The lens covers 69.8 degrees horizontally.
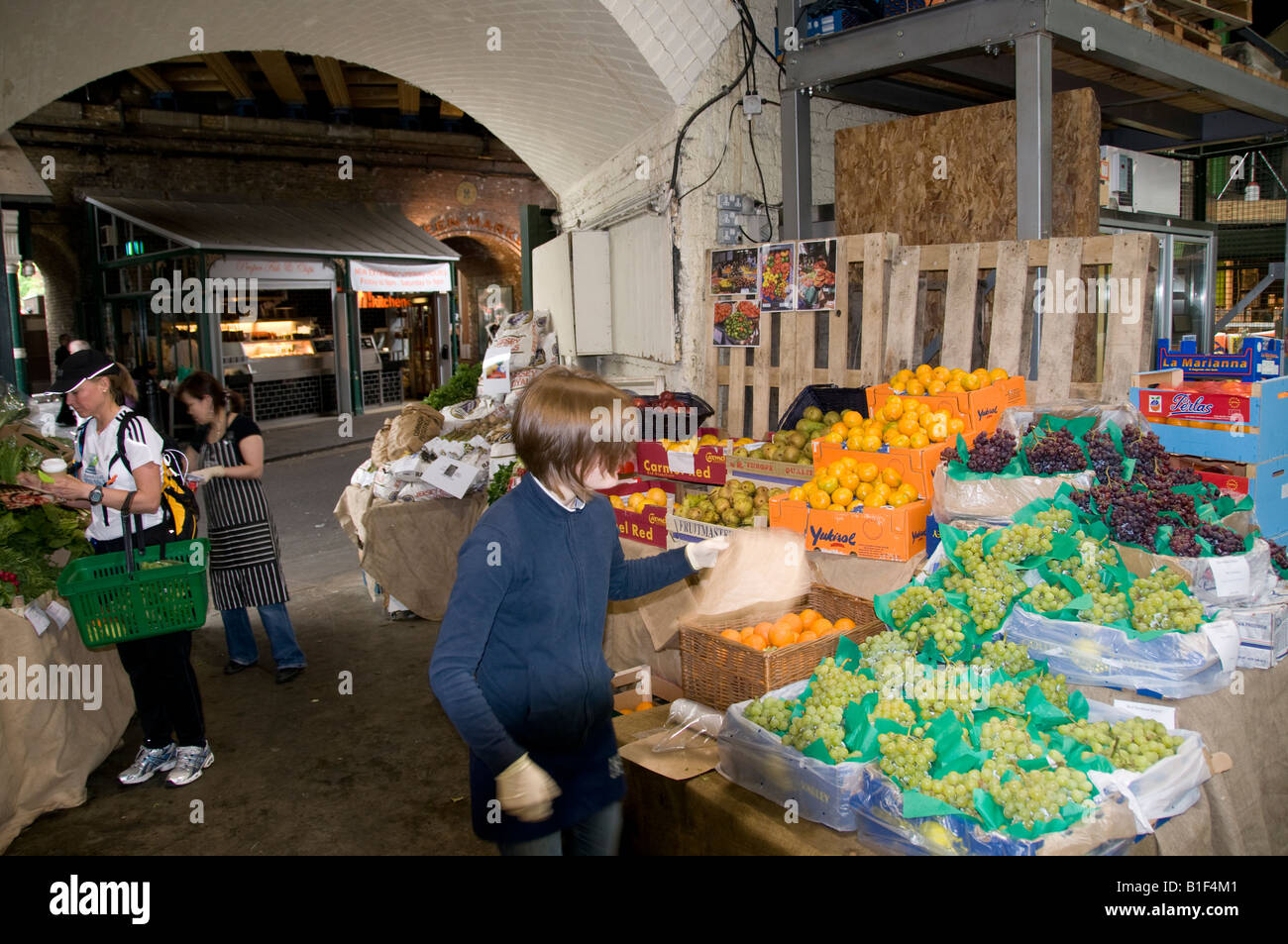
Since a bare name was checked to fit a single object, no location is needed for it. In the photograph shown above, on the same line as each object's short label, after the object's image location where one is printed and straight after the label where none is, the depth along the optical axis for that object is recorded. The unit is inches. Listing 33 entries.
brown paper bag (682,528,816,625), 158.2
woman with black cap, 155.3
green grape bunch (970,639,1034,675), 112.3
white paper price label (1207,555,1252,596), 116.6
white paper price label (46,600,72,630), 161.2
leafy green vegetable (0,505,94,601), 158.9
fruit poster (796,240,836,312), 218.4
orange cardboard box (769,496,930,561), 149.9
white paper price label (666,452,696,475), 202.8
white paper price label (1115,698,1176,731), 104.7
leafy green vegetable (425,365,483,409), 324.5
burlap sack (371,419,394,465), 275.7
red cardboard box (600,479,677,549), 192.5
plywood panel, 218.1
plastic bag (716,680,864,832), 99.6
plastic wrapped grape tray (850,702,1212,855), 87.8
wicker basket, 137.3
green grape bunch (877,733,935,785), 95.8
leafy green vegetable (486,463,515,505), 241.9
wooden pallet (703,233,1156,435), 180.5
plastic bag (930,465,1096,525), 136.3
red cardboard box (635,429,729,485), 198.7
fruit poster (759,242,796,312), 226.7
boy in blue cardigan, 79.4
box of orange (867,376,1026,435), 168.4
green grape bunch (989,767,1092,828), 88.0
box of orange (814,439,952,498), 155.8
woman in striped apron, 205.5
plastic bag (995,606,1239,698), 106.2
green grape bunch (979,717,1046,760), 94.7
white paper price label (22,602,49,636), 153.4
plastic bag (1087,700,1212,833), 91.7
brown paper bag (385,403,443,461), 274.7
